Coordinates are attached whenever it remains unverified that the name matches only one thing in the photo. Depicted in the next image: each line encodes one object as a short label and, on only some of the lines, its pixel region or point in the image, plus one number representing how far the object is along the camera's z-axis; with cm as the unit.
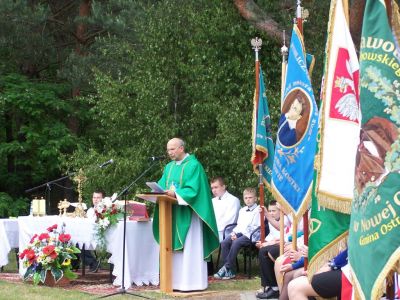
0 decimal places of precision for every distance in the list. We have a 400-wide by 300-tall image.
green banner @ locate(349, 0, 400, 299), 629
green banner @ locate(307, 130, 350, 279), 814
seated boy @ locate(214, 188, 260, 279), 1805
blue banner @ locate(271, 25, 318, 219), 1047
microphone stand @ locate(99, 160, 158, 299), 1483
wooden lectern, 1570
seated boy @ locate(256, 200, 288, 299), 1429
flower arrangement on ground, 1637
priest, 1584
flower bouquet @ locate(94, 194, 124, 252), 1630
